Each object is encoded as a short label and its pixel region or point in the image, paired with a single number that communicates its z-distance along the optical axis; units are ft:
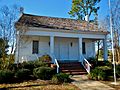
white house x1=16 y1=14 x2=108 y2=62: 30.97
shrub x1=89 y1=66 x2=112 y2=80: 24.34
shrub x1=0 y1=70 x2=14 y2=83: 22.10
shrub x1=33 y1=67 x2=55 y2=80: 23.91
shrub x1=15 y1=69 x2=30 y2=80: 23.73
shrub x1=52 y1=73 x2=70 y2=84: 21.96
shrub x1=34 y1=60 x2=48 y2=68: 27.86
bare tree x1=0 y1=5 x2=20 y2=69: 26.03
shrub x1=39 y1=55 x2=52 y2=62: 30.97
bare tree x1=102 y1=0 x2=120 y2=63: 41.77
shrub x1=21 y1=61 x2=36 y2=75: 27.12
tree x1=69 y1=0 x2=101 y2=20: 67.12
